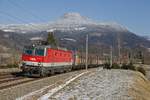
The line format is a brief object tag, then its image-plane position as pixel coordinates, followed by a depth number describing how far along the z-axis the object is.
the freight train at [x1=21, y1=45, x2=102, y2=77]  40.00
